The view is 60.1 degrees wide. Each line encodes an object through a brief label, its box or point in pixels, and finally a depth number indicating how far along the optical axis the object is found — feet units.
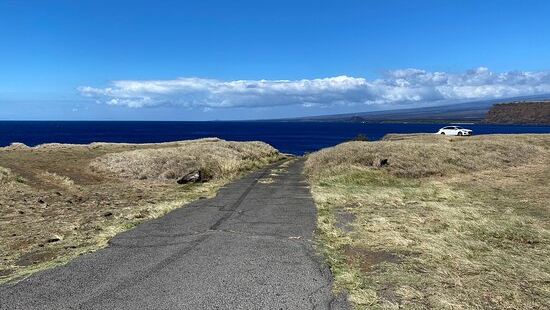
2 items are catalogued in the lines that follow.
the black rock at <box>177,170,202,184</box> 86.50
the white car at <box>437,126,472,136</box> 217.36
